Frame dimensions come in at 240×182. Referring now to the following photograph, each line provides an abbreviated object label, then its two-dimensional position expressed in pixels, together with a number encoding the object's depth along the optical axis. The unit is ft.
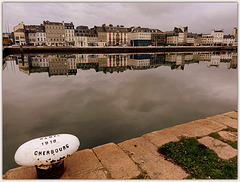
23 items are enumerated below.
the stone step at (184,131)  17.17
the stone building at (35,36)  252.01
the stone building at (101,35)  271.08
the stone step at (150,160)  12.10
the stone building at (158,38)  319.59
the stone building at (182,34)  346.54
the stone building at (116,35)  280.10
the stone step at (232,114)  22.55
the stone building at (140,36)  297.74
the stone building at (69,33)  257.96
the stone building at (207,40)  384.97
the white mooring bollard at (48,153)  10.44
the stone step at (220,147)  14.13
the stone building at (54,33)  252.01
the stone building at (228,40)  380.00
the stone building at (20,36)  247.09
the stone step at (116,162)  12.30
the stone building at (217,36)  376.27
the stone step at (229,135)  16.84
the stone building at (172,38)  337.11
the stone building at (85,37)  257.14
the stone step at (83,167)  12.14
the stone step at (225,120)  20.14
